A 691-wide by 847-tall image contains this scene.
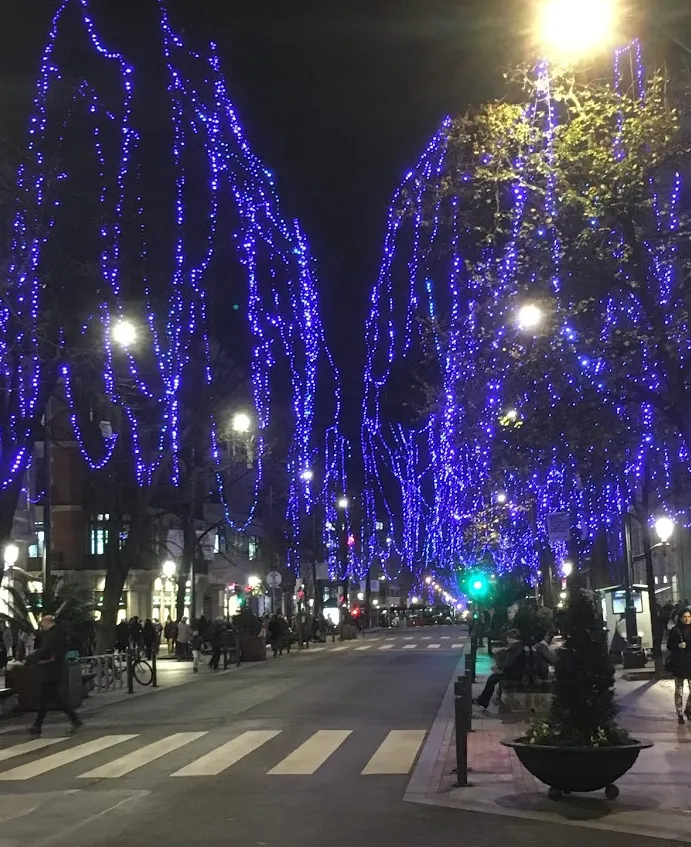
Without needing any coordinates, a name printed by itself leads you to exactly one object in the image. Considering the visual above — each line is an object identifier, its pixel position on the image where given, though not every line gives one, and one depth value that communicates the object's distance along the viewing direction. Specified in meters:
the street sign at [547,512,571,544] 23.61
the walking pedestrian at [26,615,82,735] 16.48
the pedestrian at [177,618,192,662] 39.36
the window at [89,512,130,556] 52.38
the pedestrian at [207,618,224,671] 33.88
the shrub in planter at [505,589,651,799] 9.65
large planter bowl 9.59
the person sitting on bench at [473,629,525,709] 18.27
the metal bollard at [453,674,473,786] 11.11
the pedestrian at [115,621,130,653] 34.75
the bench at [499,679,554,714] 18.39
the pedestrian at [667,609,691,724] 15.72
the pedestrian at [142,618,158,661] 32.17
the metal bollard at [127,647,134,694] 24.91
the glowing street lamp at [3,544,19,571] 28.36
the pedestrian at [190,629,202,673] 33.34
